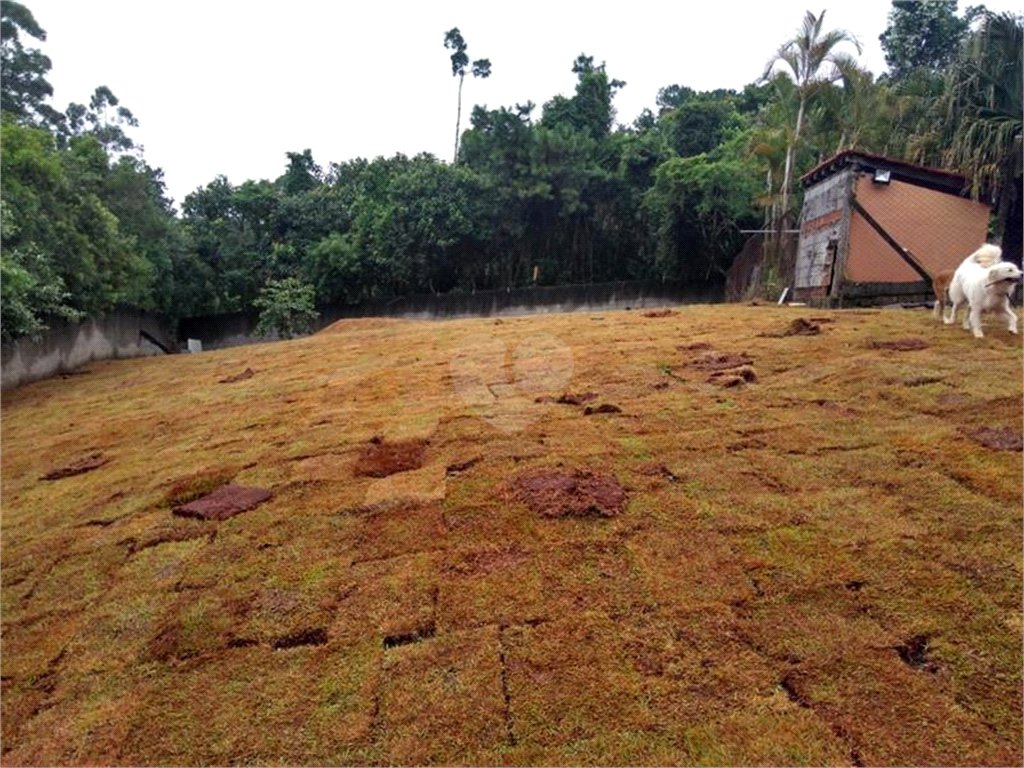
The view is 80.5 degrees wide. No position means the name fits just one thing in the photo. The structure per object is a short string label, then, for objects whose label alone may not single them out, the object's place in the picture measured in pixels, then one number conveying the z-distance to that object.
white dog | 5.13
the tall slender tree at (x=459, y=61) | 28.14
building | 10.05
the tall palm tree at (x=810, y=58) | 12.85
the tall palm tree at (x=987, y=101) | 9.55
